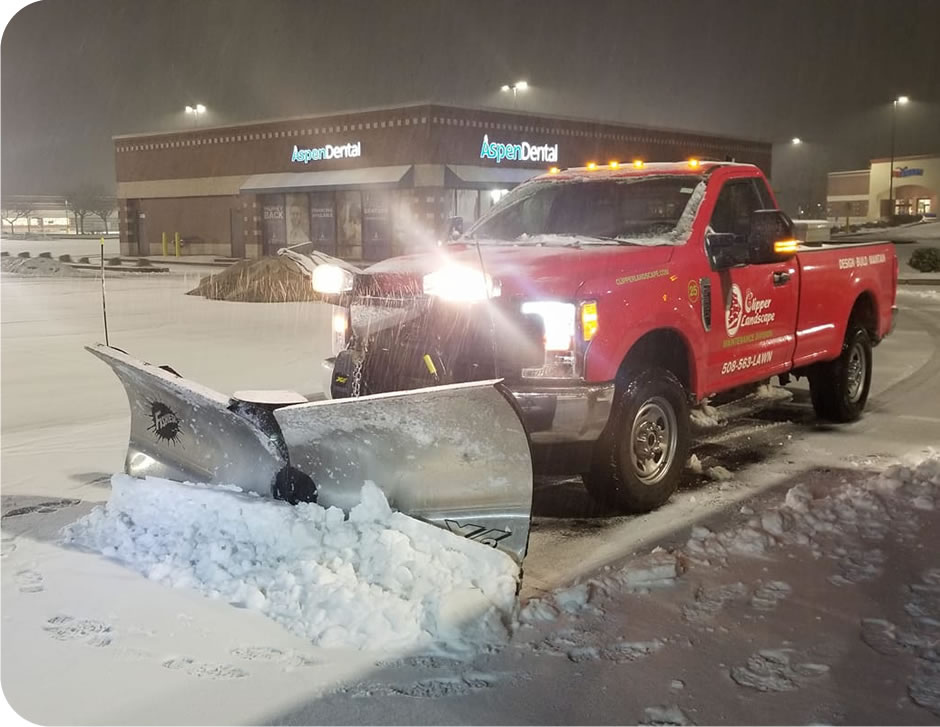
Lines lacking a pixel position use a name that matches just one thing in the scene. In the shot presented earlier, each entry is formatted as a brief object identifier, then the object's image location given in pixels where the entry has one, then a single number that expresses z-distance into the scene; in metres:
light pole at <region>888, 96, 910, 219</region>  49.33
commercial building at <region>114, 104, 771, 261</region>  30.50
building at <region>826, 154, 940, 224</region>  73.38
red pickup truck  4.68
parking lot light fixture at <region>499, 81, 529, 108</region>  33.25
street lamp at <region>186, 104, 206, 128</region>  40.78
